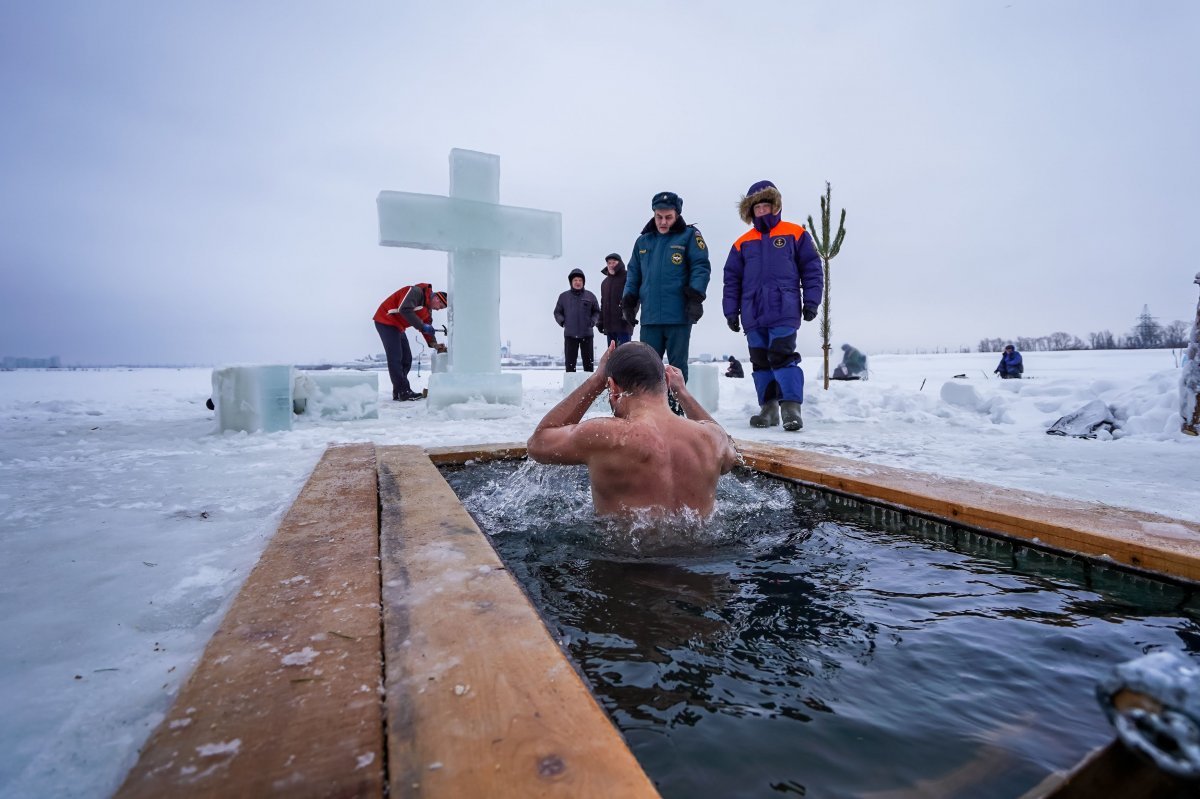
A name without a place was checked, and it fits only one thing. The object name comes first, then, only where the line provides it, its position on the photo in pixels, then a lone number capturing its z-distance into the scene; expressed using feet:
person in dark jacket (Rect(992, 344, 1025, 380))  46.71
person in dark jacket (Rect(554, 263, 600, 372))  30.25
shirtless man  6.94
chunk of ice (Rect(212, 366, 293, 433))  15.83
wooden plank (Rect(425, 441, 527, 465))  12.30
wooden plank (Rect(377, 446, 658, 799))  2.22
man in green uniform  16.69
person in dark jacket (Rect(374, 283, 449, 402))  27.73
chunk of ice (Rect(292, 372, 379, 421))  20.40
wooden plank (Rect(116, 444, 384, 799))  2.24
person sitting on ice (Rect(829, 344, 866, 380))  56.49
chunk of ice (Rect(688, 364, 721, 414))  23.27
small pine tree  34.71
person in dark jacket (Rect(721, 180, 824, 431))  17.63
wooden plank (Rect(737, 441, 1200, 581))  5.51
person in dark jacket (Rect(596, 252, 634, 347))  28.45
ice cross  22.98
